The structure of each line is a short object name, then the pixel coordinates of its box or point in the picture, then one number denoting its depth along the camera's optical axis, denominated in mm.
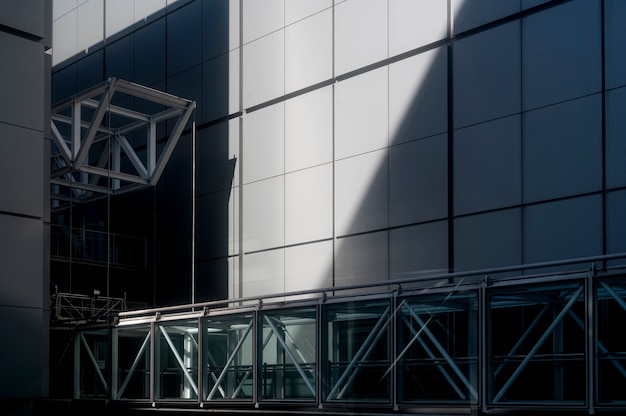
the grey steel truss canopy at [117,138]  24859
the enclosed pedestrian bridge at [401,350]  12570
